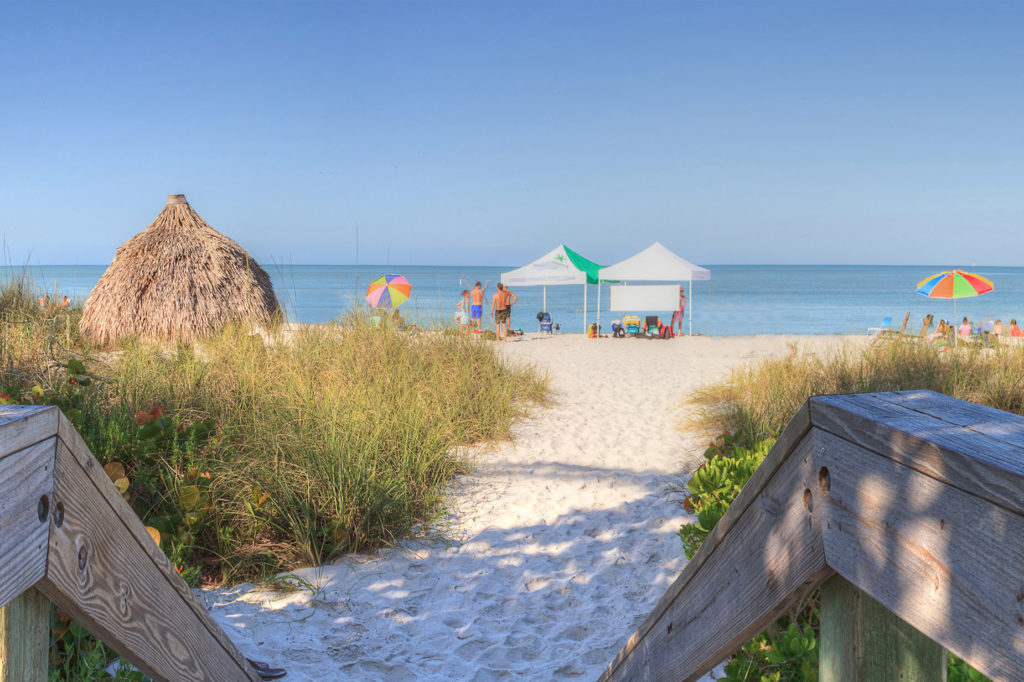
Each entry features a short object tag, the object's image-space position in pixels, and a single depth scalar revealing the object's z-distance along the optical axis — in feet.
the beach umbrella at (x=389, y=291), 59.57
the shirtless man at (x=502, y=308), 59.62
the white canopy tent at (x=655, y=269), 65.92
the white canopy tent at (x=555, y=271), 69.92
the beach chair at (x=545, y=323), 72.49
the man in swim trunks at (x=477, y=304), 61.63
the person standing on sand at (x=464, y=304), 58.13
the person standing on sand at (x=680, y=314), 70.68
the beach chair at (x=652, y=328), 65.92
